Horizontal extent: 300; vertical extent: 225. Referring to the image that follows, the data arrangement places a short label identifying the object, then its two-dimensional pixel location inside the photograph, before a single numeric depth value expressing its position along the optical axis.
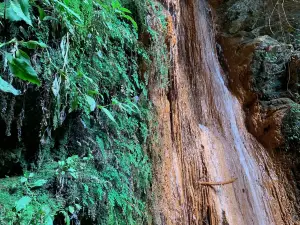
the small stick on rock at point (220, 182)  3.86
